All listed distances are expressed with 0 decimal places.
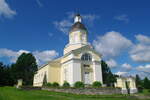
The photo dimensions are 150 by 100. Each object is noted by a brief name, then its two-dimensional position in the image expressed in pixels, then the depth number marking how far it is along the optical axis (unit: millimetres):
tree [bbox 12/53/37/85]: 37228
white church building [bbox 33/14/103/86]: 22297
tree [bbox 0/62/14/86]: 31319
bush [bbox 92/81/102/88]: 20711
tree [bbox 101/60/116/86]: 32503
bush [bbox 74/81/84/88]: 19762
